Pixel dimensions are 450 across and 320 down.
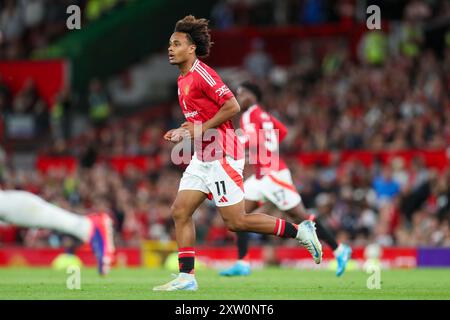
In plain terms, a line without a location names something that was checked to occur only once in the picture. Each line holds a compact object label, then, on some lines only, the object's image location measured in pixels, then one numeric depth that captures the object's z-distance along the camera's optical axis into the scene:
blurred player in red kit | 15.35
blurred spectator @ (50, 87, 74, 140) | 28.47
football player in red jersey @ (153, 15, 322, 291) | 11.47
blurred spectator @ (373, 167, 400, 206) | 22.41
